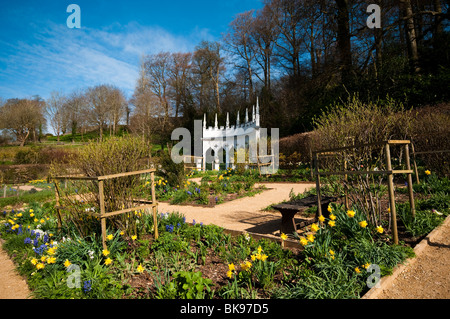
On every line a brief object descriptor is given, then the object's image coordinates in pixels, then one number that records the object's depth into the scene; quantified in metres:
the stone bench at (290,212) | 4.30
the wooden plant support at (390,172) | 3.38
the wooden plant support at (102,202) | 3.32
